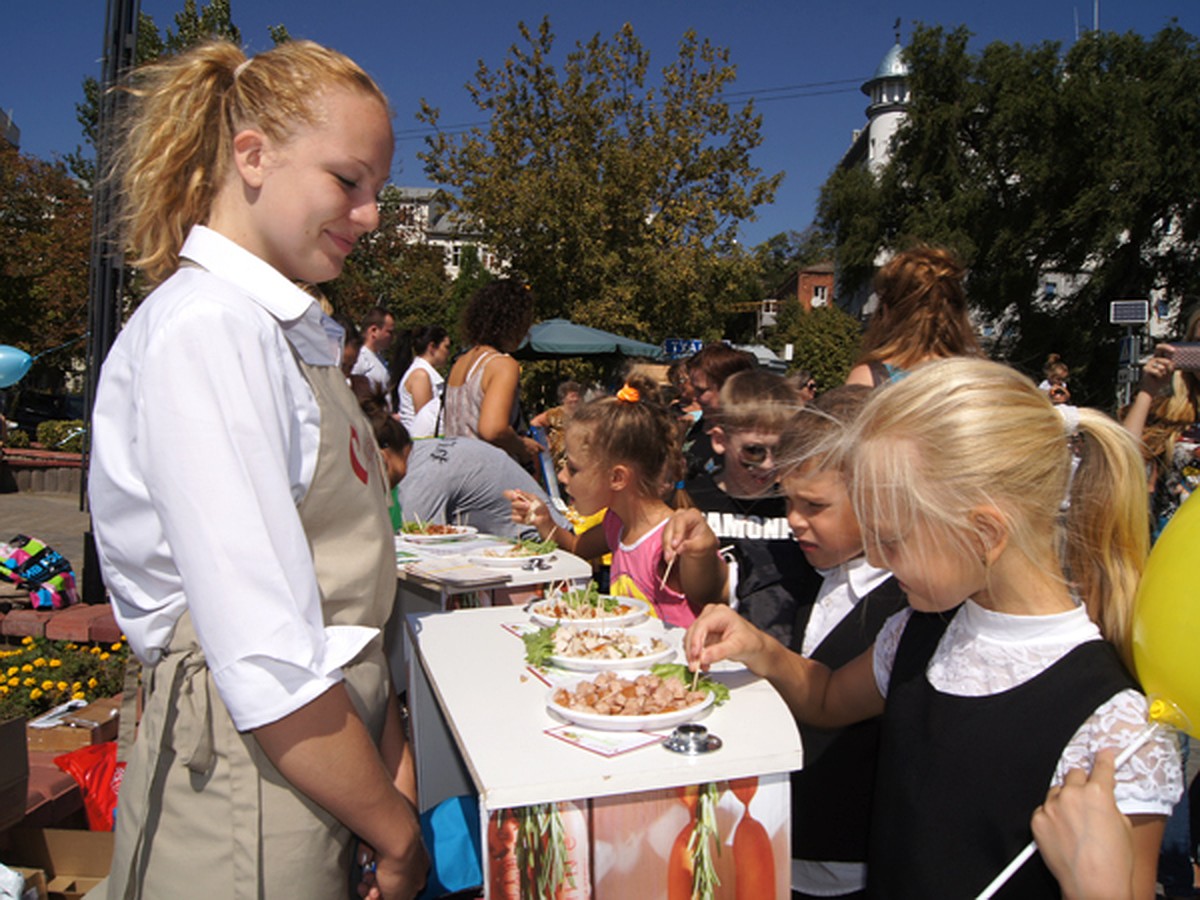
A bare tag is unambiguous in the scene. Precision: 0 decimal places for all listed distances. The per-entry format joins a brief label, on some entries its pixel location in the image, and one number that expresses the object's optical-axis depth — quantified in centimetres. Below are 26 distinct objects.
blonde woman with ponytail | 113
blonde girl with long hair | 138
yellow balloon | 122
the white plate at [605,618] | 233
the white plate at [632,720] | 161
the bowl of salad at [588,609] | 238
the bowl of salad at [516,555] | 345
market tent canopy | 1397
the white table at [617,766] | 147
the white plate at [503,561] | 344
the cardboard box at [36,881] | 233
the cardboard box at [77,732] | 327
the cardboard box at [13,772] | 241
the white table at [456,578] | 312
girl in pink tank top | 305
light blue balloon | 430
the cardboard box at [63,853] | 255
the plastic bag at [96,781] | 291
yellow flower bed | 358
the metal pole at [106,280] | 473
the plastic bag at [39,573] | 477
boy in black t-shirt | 244
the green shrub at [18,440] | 1544
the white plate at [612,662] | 198
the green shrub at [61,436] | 1584
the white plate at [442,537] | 401
